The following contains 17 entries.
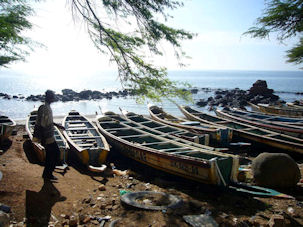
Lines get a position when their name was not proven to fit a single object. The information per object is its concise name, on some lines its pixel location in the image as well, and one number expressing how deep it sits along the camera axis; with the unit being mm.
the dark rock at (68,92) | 50397
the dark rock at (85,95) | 46281
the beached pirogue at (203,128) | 11227
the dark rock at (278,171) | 6746
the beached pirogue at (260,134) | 9781
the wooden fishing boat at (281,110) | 17406
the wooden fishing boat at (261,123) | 12008
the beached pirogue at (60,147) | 8488
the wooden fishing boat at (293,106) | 19727
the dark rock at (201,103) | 38500
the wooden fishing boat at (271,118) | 14137
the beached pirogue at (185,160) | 6439
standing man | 6262
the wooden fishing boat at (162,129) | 9883
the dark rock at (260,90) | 46062
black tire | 5215
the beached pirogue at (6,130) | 10414
